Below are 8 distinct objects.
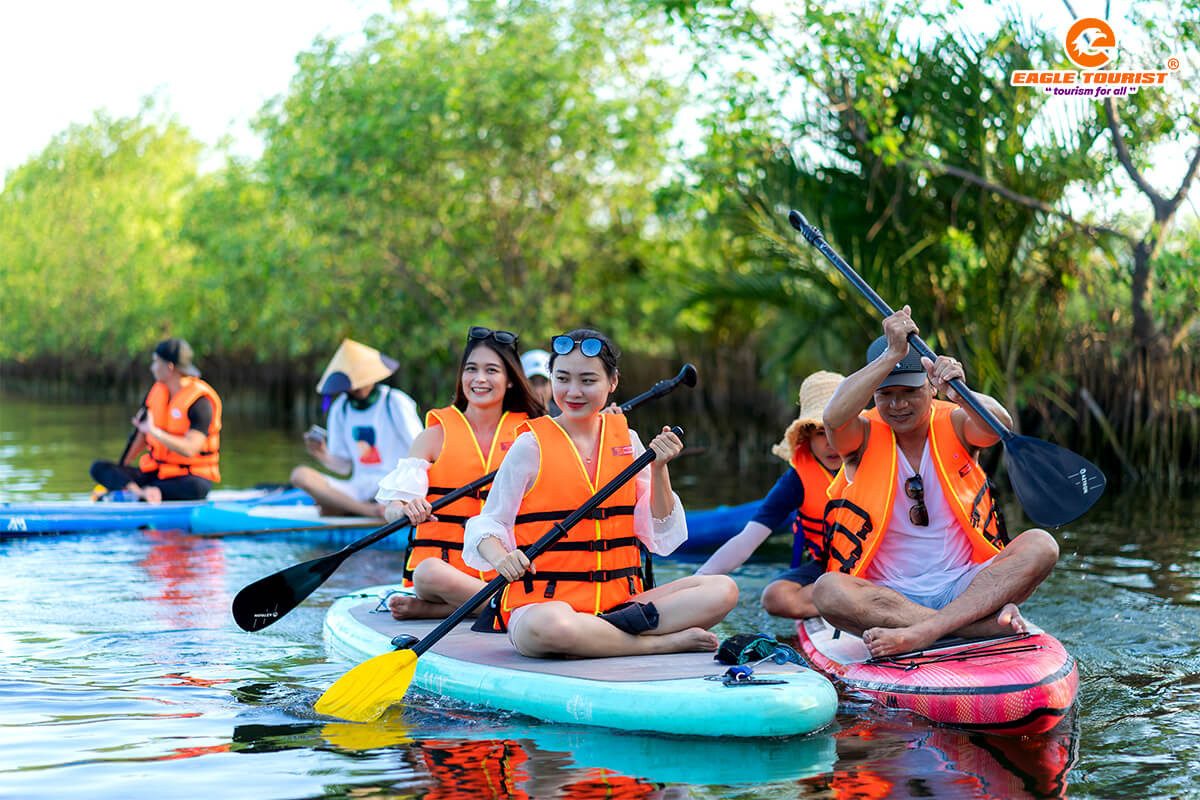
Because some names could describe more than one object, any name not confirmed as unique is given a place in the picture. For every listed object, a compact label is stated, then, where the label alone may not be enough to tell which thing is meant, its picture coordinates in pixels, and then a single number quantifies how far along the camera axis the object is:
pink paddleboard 4.24
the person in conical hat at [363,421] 7.77
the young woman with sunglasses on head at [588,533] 4.45
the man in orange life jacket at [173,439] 8.90
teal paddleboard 4.09
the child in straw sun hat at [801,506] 5.46
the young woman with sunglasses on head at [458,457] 5.30
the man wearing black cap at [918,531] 4.53
